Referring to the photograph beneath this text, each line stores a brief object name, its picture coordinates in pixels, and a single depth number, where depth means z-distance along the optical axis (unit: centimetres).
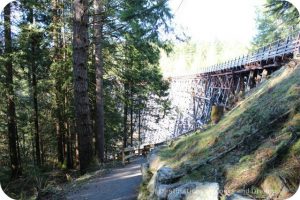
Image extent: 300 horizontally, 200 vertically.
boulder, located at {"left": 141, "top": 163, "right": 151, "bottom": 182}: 642
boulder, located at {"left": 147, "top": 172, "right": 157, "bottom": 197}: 492
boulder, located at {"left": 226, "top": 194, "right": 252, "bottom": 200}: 320
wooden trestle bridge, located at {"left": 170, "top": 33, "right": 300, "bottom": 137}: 1550
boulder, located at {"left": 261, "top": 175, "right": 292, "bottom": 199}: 319
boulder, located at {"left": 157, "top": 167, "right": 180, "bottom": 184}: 461
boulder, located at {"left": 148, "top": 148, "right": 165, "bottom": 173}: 615
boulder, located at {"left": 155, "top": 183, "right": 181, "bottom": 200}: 425
